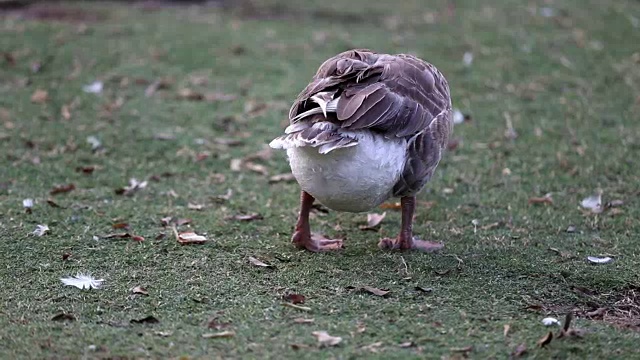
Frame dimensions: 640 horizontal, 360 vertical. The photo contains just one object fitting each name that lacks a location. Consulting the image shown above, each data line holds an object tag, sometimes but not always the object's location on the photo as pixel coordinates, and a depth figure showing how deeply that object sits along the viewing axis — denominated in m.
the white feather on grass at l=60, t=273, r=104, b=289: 8.62
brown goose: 8.55
